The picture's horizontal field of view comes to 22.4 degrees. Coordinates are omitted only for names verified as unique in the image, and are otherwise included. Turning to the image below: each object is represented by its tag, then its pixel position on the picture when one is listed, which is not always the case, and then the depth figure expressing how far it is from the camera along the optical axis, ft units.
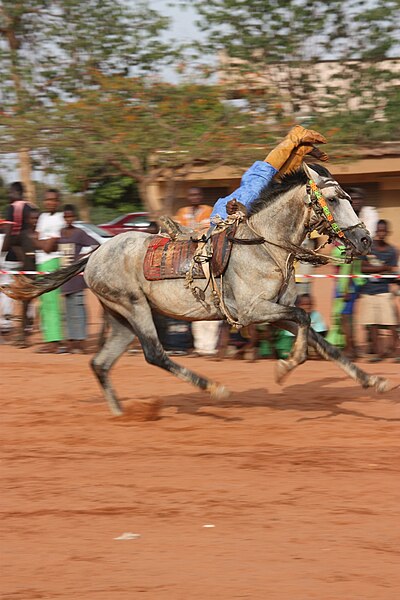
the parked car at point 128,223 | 83.30
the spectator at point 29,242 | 45.68
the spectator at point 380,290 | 40.22
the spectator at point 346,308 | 40.65
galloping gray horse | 27.45
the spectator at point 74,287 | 44.11
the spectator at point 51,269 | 44.98
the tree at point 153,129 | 58.13
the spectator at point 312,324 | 40.55
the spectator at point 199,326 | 41.27
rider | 28.32
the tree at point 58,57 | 60.13
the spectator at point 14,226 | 45.57
